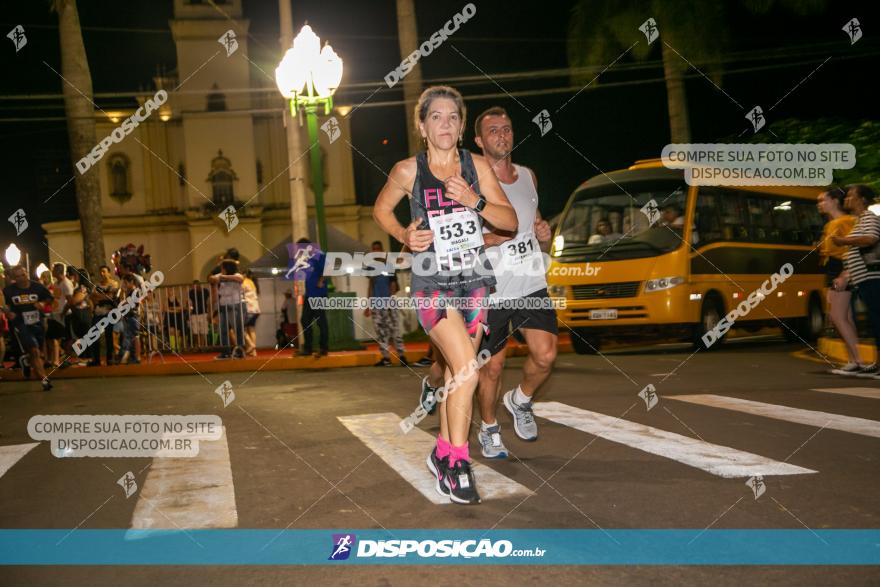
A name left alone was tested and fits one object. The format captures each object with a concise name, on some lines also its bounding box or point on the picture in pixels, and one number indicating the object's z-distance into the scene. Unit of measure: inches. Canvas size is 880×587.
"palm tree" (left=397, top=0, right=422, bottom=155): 759.1
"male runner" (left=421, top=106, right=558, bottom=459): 252.7
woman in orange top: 414.3
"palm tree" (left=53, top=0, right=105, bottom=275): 824.3
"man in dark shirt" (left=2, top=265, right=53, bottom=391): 521.3
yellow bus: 605.0
